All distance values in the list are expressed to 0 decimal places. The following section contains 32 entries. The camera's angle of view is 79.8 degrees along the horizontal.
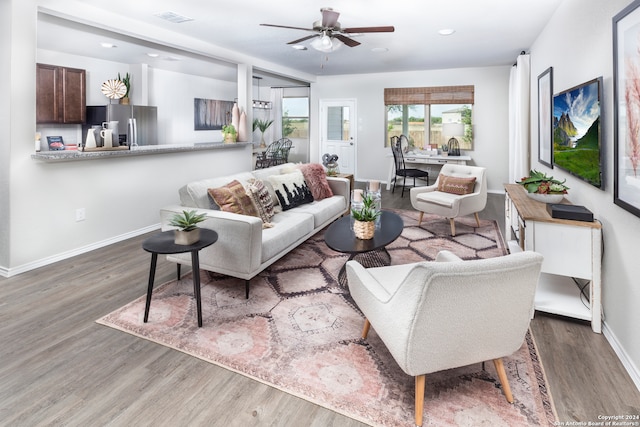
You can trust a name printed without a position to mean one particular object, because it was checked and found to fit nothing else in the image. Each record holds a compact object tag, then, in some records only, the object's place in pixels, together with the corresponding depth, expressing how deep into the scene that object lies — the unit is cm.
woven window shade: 748
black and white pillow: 397
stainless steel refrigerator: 648
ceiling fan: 352
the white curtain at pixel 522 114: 525
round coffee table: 279
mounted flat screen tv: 244
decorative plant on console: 290
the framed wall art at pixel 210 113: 867
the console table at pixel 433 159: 715
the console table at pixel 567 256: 231
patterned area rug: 169
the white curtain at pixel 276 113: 1048
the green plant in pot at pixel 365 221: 294
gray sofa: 270
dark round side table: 225
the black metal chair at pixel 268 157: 820
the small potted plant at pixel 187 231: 234
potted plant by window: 974
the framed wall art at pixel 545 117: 384
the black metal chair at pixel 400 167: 712
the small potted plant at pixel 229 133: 565
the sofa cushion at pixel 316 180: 449
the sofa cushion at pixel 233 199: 309
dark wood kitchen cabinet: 585
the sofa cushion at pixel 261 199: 340
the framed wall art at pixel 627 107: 185
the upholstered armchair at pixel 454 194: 452
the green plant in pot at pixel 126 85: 687
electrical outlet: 373
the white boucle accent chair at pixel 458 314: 143
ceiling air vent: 393
